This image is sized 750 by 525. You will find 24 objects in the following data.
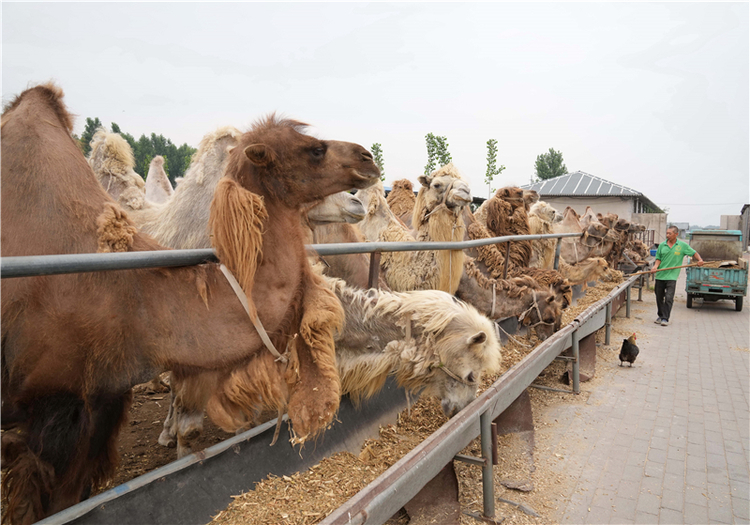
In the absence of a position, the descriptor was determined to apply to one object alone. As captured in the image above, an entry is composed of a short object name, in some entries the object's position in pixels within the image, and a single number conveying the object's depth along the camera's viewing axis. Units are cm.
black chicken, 676
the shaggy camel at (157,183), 597
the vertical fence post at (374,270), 345
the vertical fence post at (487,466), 296
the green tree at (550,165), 5500
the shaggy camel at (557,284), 641
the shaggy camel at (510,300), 571
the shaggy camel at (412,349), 305
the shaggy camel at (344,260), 460
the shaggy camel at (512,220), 772
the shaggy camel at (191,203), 343
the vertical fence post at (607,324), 731
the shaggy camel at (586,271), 1087
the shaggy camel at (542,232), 913
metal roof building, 2852
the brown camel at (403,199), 771
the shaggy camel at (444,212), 521
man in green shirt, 1045
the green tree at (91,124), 2762
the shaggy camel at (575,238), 1186
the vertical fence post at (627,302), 1079
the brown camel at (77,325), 167
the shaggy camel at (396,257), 530
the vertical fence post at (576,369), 540
